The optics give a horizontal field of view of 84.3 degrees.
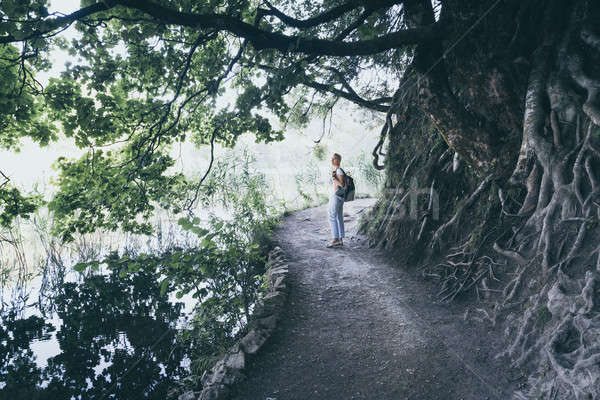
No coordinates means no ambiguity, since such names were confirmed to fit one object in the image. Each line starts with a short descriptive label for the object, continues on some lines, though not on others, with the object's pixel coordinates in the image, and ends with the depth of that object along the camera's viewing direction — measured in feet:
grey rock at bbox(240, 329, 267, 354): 11.23
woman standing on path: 21.04
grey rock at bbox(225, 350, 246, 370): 10.53
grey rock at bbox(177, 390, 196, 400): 10.47
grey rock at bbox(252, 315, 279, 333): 12.35
